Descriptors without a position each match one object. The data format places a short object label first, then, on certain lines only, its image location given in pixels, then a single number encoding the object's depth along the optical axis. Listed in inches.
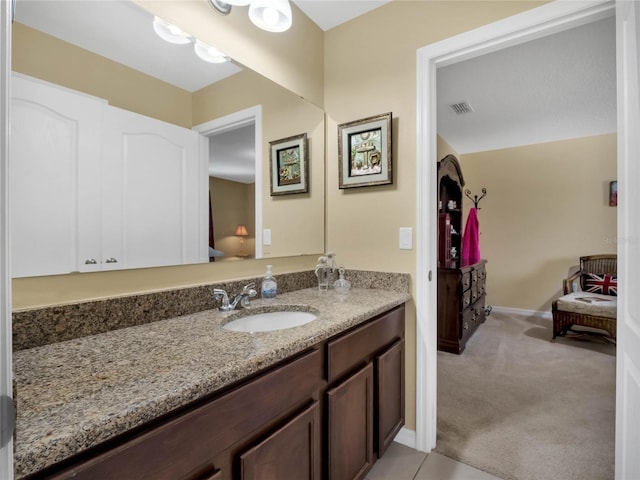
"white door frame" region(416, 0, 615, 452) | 63.9
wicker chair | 121.7
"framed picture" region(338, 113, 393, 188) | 71.1
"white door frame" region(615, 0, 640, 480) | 40.6
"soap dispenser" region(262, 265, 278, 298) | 62.2
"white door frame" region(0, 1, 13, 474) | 14.3
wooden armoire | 120.0
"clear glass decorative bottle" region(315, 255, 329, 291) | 73.4
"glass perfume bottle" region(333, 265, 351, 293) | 71.1
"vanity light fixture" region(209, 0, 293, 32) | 55.5
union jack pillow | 137.9
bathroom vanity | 21.7
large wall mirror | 38.2
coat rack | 189.7
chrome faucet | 52.1
